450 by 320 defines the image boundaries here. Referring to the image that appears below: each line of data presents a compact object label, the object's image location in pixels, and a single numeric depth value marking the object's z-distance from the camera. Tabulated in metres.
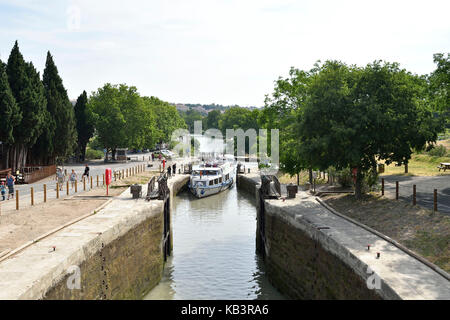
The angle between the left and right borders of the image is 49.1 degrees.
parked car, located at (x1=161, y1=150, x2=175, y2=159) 91.19
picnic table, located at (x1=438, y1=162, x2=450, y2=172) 40.43
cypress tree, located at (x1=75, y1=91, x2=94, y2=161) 71.69
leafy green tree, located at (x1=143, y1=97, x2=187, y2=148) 116.12
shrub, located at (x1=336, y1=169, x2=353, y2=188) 31.14
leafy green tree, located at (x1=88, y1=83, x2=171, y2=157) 72.81
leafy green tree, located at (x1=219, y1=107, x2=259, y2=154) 140.46
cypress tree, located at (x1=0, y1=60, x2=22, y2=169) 41.53
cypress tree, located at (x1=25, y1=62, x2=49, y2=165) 46.34
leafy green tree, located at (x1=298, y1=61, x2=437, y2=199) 24.05
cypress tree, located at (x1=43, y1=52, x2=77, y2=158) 55.06
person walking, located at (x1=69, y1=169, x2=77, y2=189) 36.97
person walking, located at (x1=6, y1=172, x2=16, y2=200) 31.59
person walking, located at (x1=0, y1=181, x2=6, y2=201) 30.41
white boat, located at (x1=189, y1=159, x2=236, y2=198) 50.91
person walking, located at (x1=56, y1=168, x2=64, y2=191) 38.97
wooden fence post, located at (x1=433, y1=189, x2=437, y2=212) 21.47
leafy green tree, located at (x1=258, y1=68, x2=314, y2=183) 40.81
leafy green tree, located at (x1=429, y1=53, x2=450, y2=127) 29.12
